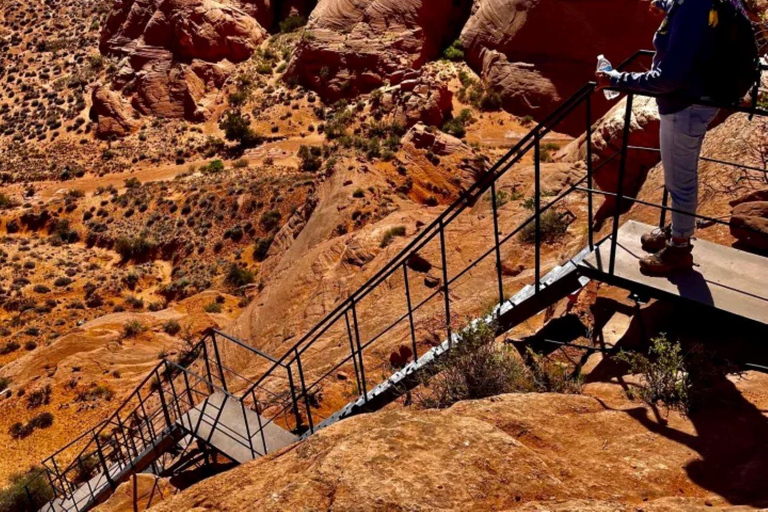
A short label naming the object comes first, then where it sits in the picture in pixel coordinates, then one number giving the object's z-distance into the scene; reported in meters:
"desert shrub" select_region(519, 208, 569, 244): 12.34
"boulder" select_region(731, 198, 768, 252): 6.10
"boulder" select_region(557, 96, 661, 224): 10.83
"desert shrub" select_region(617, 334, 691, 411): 4.61
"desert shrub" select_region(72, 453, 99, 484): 14.64
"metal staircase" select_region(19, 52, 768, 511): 5.78
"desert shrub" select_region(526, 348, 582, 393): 5.44
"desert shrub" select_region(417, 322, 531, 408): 5.52
